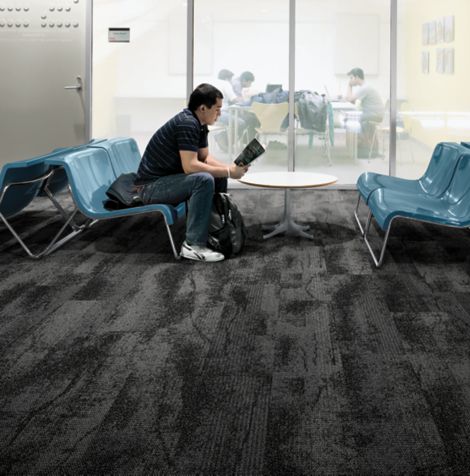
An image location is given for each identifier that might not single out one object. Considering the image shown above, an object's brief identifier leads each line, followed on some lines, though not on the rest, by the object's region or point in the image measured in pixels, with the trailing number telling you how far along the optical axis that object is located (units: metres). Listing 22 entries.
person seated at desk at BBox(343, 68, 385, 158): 8.04
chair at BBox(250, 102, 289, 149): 8.18
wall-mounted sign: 8.08
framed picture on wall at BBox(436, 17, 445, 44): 7.80
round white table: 5.27
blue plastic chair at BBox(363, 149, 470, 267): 4.48
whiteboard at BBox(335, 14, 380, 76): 7.94
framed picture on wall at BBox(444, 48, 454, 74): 7.73
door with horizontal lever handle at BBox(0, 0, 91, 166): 7.90
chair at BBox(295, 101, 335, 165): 8.16
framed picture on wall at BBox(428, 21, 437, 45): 7.83
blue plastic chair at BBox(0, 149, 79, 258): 4.65
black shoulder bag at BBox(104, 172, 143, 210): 4.93
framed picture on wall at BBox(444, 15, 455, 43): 7.73
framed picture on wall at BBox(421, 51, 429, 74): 7.88
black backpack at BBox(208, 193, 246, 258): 4.84
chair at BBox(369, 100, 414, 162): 8.07
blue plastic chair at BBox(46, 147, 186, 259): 4.75
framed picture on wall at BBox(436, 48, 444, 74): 7.79
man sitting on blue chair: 4.75
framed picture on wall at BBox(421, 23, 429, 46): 7.86
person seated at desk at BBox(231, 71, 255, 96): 8.14
